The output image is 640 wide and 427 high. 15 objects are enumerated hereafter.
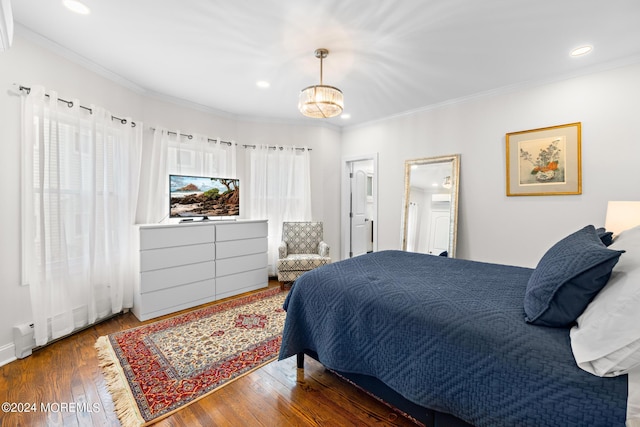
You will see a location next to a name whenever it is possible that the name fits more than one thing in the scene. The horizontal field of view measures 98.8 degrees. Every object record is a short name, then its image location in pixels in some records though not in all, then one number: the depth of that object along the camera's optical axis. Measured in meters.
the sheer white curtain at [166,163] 3.48
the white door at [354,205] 5.13
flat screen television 3.44
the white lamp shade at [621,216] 2.29
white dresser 3.03
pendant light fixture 2.40
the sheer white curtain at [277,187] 4.53
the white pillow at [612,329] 0.90
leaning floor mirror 3.75
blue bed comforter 0.98
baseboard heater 2.19
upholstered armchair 4.11
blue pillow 1.09
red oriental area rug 1.76
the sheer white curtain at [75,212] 2.29
